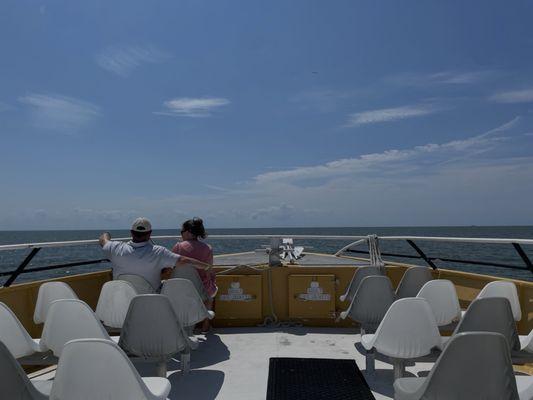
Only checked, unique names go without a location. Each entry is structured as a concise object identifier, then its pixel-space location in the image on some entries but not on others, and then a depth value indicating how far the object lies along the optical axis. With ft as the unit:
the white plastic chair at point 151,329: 9.14
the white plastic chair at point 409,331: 9.34
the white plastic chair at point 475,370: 6.26
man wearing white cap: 13.14
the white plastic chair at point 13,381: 6.04
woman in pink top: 15.49
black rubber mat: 10.68
